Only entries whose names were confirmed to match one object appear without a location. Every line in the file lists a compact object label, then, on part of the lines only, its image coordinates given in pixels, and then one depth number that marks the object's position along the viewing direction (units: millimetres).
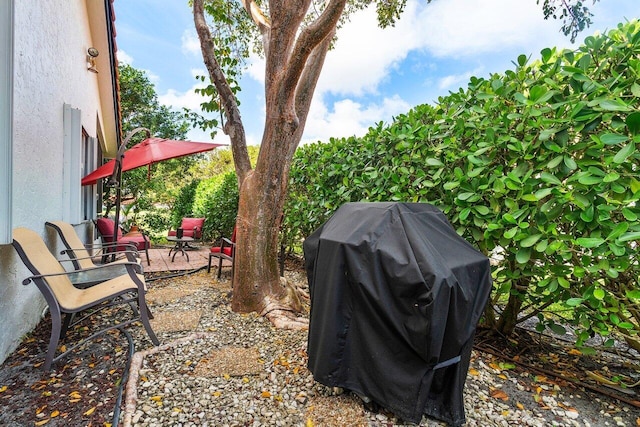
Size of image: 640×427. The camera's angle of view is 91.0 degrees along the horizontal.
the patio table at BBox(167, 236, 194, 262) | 7418
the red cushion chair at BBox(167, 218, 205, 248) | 8953
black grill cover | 1795
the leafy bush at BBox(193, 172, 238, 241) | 9031
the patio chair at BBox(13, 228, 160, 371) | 2609
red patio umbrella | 5766
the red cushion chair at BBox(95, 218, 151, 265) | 6596
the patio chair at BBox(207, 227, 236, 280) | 5580
